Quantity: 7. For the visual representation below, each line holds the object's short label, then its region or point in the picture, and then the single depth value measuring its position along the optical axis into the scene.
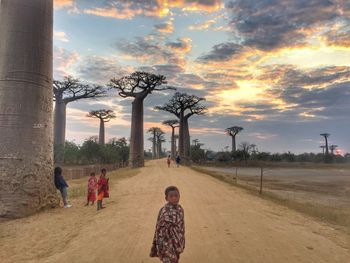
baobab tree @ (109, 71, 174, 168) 35.16
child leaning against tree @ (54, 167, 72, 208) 10.34
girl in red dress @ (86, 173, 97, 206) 10.98
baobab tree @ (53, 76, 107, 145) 40.78
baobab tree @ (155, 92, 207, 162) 48.53
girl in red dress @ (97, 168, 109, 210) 10.09
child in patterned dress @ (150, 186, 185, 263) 4.26
